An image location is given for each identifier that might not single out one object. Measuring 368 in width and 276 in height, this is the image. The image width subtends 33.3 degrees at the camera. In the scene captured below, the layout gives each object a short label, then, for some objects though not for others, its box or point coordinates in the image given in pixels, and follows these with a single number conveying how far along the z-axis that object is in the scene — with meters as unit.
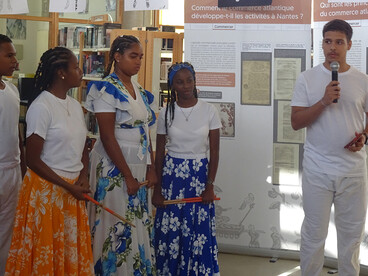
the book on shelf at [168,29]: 8.62
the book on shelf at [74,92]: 9.66
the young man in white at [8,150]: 3.51
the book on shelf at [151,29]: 8.16
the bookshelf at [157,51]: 7.32
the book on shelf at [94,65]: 9.03
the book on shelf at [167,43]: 7.93
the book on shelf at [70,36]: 9.81
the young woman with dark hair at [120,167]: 3.52
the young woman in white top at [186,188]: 3.83
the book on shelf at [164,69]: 8.16
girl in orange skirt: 3.13
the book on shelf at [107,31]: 8.75
